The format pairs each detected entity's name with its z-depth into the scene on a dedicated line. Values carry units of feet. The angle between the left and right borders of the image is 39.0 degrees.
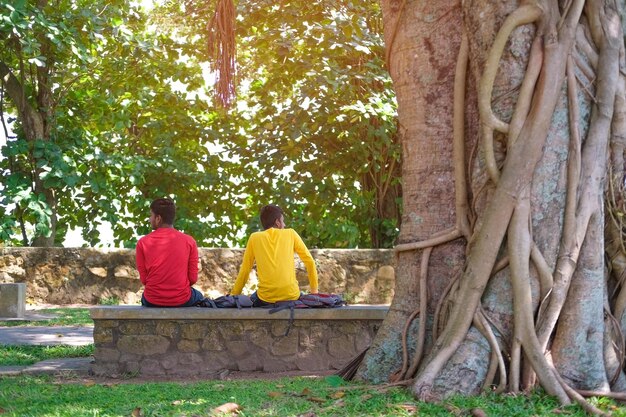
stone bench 25.17
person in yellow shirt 26.22
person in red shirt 25.81
